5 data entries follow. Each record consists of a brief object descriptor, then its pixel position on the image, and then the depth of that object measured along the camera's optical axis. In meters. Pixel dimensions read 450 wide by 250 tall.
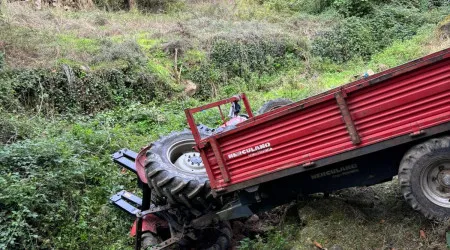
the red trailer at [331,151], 3.98
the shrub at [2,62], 9.31
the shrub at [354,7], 18.28
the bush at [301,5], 20.11
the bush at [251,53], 13.42
